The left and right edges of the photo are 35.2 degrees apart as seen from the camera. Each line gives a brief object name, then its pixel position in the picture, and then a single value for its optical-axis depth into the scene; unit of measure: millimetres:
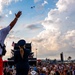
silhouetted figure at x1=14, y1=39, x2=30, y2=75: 2562
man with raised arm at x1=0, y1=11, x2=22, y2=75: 2034
